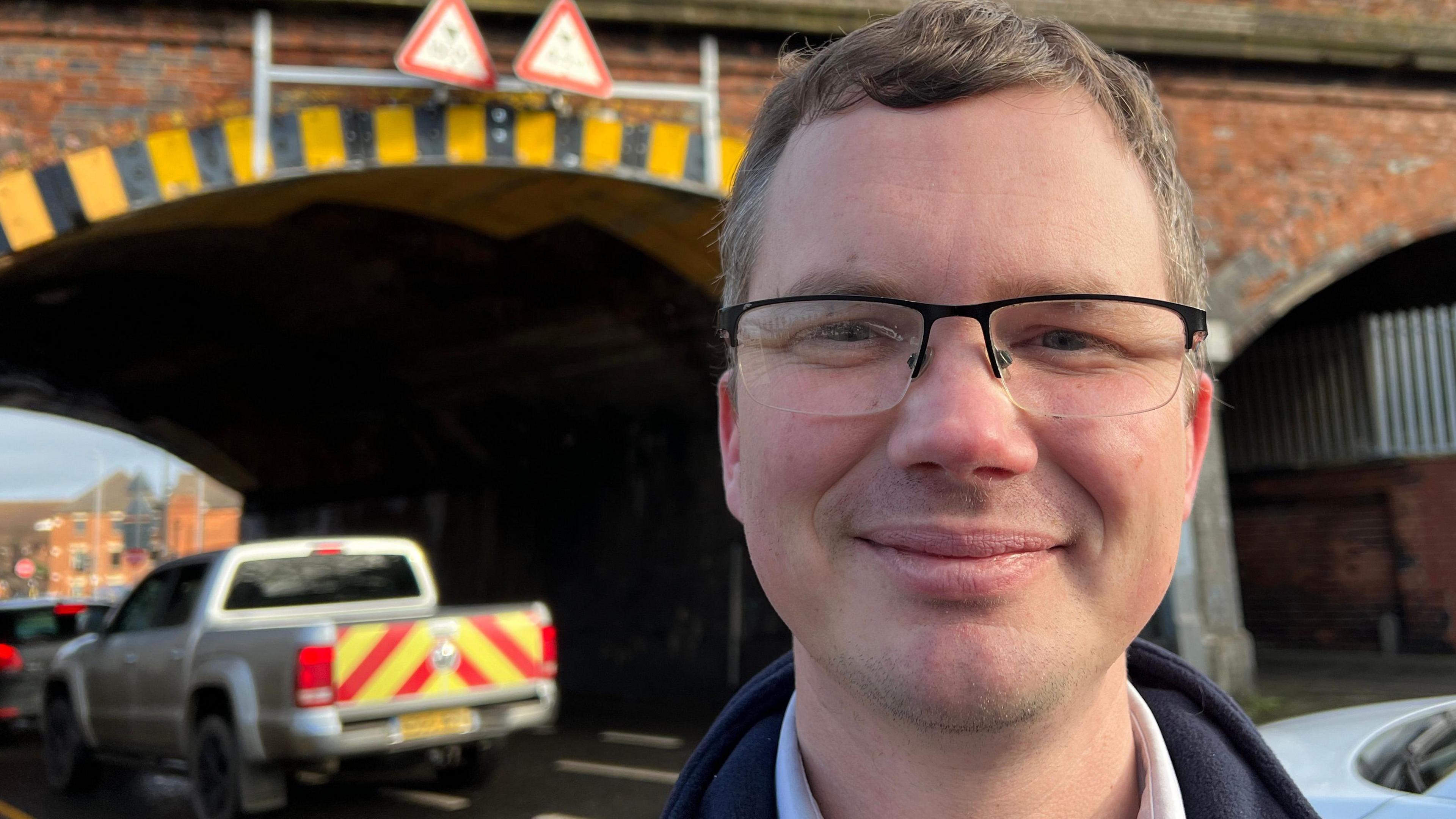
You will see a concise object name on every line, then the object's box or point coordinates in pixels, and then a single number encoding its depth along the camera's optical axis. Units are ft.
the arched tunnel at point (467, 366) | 34.50
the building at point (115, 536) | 155.02
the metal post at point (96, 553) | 215.31
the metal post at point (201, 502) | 87.86
